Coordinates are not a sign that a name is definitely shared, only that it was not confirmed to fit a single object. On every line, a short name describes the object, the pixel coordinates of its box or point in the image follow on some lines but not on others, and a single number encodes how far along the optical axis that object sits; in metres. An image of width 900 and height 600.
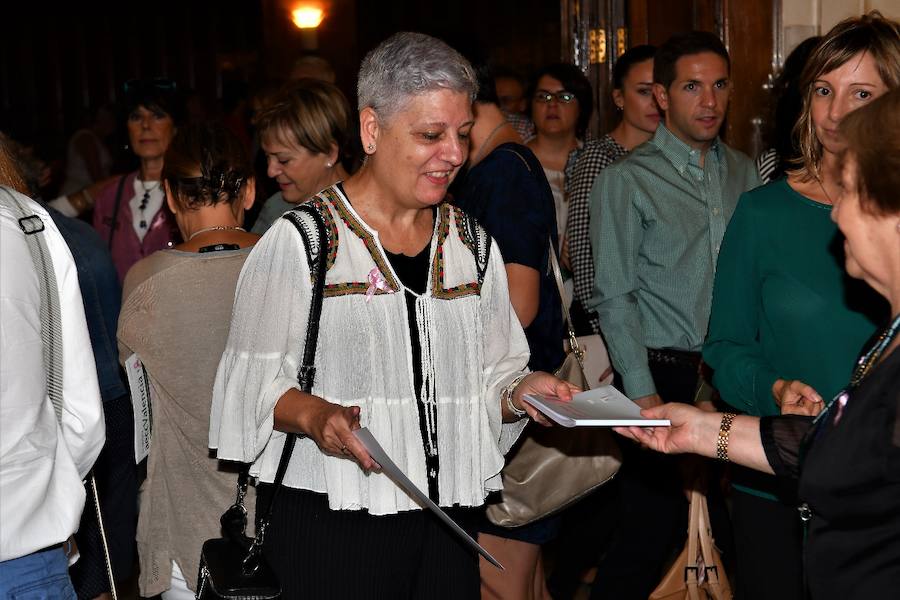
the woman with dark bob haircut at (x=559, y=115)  6.19
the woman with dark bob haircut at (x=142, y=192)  5.17
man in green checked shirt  4.02
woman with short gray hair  2.45
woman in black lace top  1.86
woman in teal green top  2.68
